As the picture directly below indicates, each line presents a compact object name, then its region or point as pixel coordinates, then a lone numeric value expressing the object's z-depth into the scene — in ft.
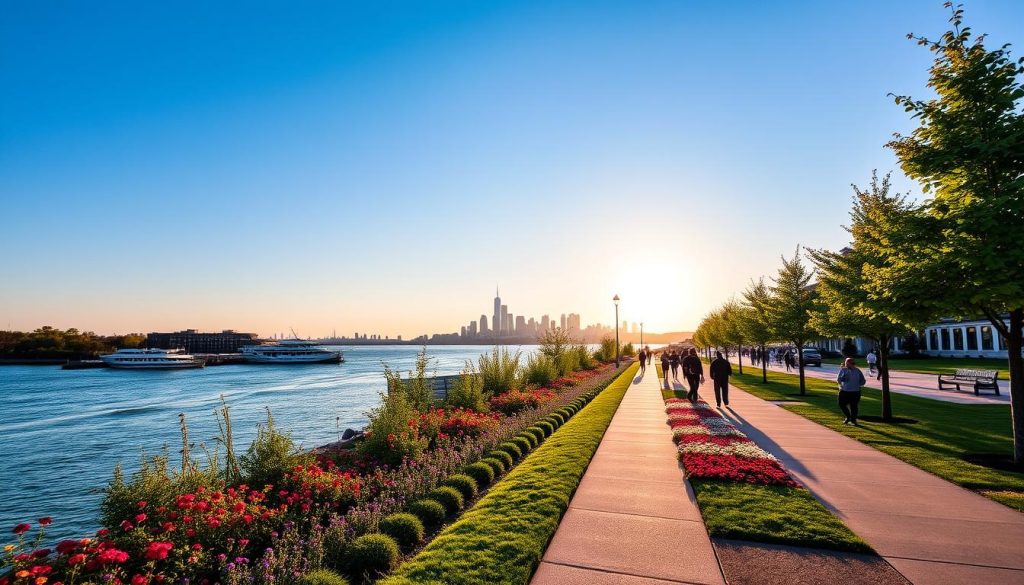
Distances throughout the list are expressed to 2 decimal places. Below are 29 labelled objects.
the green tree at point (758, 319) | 77.84
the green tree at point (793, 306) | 69.00
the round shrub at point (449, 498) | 24.23
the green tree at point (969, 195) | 25.72
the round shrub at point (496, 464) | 30.73
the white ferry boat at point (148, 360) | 288.10
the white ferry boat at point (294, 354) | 336.29
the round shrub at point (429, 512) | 22.47
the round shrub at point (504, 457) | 32.71
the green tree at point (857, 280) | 42.14
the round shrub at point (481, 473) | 28.68
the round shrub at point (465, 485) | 26.20
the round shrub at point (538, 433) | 40.15
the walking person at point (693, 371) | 58.49
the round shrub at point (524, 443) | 36.52
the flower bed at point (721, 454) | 26.20
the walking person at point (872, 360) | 104.45
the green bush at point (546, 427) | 42.95
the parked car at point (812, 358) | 137.59
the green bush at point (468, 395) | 52.17
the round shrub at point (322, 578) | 15.64
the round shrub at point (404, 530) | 20.31
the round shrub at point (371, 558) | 17.93
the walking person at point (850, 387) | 42.42
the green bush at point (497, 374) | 65.98
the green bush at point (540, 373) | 82.38
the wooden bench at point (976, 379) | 62.08
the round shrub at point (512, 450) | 34.53
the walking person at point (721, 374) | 54.53
